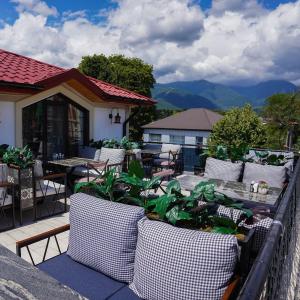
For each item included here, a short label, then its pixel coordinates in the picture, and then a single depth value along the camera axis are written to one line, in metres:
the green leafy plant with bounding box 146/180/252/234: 2.40
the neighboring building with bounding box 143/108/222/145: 35.12
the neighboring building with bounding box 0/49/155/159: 6.72
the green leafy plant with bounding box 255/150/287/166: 5.71
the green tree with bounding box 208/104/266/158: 18.30
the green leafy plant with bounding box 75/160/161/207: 2.86
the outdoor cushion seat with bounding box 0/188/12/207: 4.68
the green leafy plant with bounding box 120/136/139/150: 8.38
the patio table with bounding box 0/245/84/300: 0.84
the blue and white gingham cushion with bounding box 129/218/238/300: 1.89
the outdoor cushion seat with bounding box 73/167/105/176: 7.03
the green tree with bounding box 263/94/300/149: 33.25
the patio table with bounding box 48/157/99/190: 6.45
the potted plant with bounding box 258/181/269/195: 4.45
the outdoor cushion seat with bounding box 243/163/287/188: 5.14
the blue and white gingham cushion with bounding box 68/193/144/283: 2.31
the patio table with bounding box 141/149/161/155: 8.97
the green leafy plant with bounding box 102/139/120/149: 8.23
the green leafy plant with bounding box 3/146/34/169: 5.00
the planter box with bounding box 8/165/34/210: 4.89
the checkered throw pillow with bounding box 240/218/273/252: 2.42
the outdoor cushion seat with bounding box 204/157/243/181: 5.57
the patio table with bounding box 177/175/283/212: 3.99
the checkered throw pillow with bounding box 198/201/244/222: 2.67
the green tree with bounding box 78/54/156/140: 25.88
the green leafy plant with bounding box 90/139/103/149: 8.59
